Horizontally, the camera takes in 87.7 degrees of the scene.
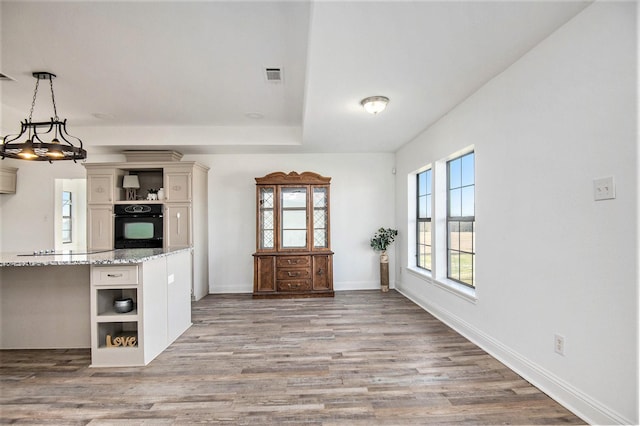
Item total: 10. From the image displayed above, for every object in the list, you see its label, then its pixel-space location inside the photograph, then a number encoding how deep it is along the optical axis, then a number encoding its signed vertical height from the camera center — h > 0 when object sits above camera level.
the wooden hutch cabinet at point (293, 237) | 5.16 -0.39
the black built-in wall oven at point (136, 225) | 5.09 -0.19
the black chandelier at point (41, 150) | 2.82 +0.55
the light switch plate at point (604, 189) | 1.76 +0.13
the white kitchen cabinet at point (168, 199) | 5.05 +0.21
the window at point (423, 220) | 4.77 -0.11
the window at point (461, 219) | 3.52 -0.08
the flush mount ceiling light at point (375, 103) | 3.21 +1.07
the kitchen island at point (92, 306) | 2.77 -0.84
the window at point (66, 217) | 6.15 -0.08
